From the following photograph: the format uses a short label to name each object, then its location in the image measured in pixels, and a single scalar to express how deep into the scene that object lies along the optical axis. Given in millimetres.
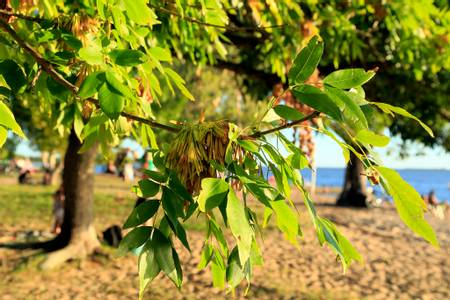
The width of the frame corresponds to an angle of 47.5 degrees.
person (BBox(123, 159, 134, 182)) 28091
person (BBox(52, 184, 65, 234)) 12508
